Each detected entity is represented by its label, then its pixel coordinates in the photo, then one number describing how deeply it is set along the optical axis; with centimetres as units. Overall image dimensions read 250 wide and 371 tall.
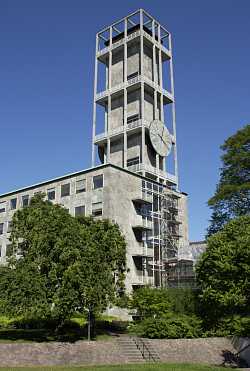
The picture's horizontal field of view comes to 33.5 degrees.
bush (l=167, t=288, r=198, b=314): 3959
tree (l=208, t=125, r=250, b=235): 4669
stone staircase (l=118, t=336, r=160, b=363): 2899
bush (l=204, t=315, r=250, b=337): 3316
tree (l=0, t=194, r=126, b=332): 2848
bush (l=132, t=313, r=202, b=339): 3322
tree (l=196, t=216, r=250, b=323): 3272
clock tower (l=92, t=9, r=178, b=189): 6397
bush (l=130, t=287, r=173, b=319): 3871
